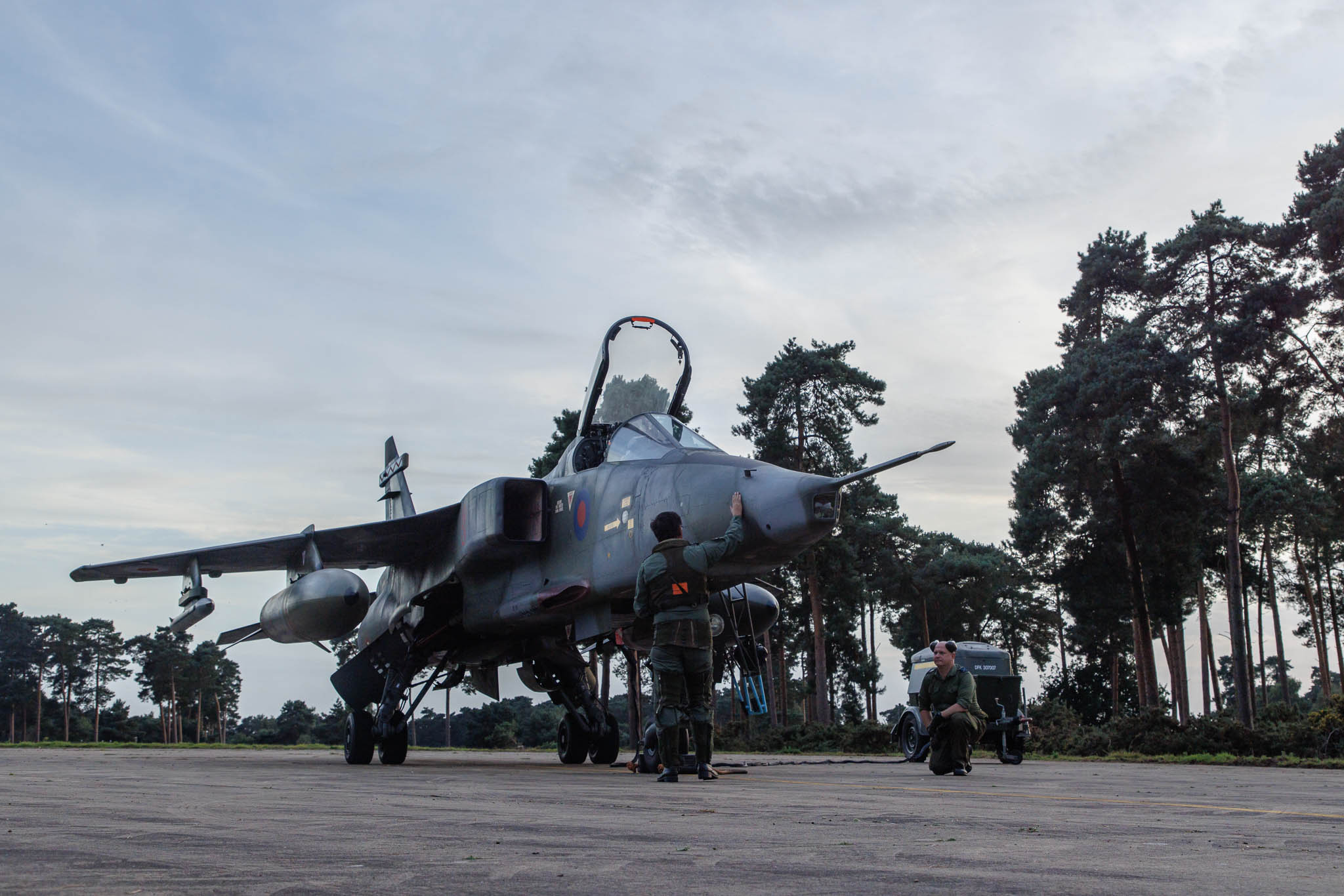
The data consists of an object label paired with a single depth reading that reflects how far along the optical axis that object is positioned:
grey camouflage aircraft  9.72
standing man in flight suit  8.52
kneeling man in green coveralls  9.79
